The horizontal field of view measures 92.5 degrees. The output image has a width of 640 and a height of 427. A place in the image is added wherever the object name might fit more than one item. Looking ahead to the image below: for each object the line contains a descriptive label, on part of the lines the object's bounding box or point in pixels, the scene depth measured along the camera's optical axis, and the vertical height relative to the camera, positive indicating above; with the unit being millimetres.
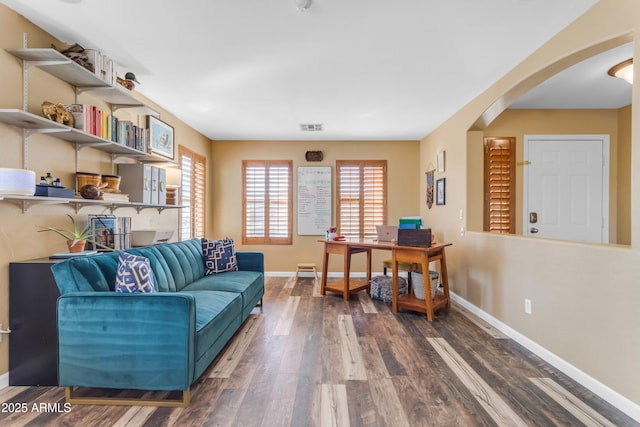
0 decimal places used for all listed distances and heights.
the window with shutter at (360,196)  5449 +307
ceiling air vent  4488 +1299
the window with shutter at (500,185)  3816 +363
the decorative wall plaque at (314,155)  5375 +1017
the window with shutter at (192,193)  4331 +298
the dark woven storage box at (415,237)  3375 -263
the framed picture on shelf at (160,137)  3361 +862
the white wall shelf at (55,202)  1915 +71
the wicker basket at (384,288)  3994 -997
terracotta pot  2203 -248
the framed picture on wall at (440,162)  4332 +745
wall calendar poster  5422 +282
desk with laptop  3312 -466
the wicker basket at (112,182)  2666 +265
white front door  3705 +333
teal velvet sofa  1795 -754
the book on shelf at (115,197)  2498 +128
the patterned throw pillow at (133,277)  1983 -425
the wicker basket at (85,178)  2435 +268
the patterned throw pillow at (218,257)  3478 -511
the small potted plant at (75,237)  2198 -184
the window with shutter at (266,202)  5453 +190
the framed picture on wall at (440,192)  4305 +313
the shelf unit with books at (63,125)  1957 +581
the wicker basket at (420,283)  3621 -832
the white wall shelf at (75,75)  2016 +1016
